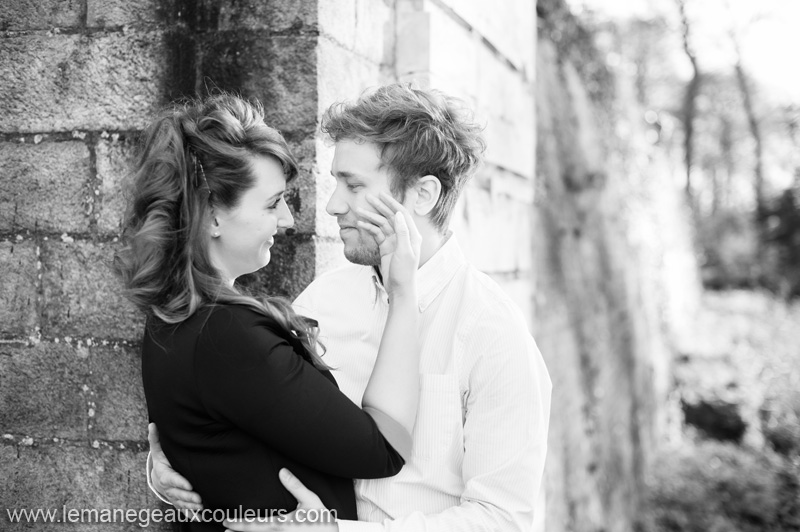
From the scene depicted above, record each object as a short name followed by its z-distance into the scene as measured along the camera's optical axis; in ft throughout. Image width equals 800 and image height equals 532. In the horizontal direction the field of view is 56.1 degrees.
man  5.64
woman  5.04
